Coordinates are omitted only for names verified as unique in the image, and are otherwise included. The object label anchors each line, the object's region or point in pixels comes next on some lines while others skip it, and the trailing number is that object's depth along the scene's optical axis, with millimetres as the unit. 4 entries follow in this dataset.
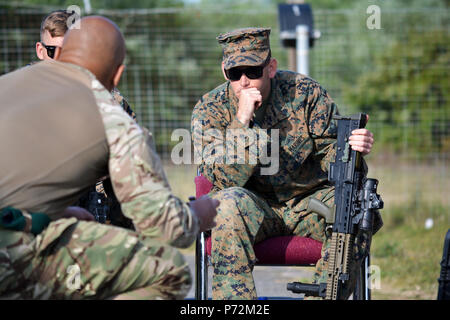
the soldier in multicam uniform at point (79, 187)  4840
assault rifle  6582
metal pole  13773
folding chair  7141
